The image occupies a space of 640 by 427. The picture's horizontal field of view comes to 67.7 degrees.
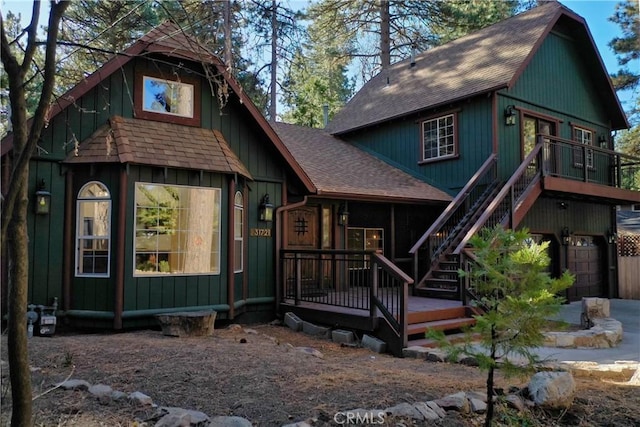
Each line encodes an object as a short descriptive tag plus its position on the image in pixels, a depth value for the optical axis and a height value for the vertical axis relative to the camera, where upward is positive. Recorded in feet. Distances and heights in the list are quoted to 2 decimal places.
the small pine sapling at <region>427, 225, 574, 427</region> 11.75 -1.65
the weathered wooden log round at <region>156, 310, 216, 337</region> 22.38 -4.17
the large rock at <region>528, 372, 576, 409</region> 13.37 -4.39
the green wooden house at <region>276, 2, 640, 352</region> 34.55 +7.61
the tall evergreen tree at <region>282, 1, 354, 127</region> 72.43 +27.40
